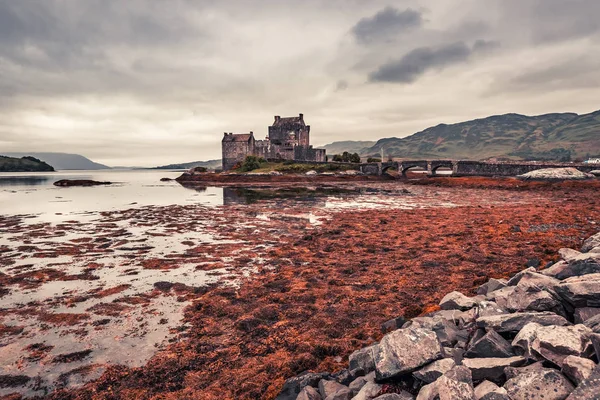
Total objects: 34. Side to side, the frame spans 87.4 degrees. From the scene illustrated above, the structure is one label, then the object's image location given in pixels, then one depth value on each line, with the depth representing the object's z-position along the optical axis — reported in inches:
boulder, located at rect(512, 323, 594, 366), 172.9
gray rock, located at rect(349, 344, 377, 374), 220.5
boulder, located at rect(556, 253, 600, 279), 285.1
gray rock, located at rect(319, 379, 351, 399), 204.1
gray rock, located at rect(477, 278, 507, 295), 337.0
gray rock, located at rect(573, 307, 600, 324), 213.8
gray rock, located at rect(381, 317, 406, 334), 298.7
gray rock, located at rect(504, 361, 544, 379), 169.8
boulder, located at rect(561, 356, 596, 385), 150.8
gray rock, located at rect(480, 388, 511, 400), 151.6
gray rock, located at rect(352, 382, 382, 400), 184.1
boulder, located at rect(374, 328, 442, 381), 193.3
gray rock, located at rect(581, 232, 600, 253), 426.9
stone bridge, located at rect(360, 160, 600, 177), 2837.1
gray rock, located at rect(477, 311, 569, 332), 214.1
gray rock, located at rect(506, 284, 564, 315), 235.8
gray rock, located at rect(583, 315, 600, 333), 193.7
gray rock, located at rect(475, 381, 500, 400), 160.9
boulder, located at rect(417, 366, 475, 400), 156.3
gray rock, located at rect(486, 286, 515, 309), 272.2
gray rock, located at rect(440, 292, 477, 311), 299.3
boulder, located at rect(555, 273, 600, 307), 222.1
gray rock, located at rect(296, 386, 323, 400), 199.2
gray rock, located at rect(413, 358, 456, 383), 181.8
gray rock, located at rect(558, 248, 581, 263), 364.2
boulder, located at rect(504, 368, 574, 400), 152.6
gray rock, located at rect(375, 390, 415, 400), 171.8
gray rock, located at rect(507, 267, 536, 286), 329.4
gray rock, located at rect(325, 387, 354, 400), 191.5
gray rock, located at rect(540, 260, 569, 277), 323.9
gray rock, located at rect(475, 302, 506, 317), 253.0
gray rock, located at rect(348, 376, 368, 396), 200.0
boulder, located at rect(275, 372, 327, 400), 219.6
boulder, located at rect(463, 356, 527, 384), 178.2
